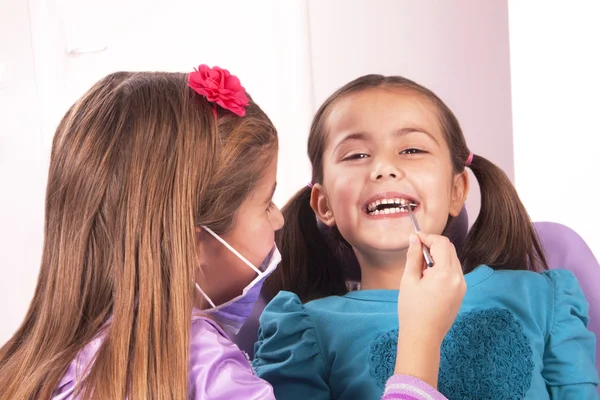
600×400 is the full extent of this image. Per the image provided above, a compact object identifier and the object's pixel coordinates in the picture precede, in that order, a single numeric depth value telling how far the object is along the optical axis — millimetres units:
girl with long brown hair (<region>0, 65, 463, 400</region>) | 1045
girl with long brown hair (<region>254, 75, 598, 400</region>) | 1360
